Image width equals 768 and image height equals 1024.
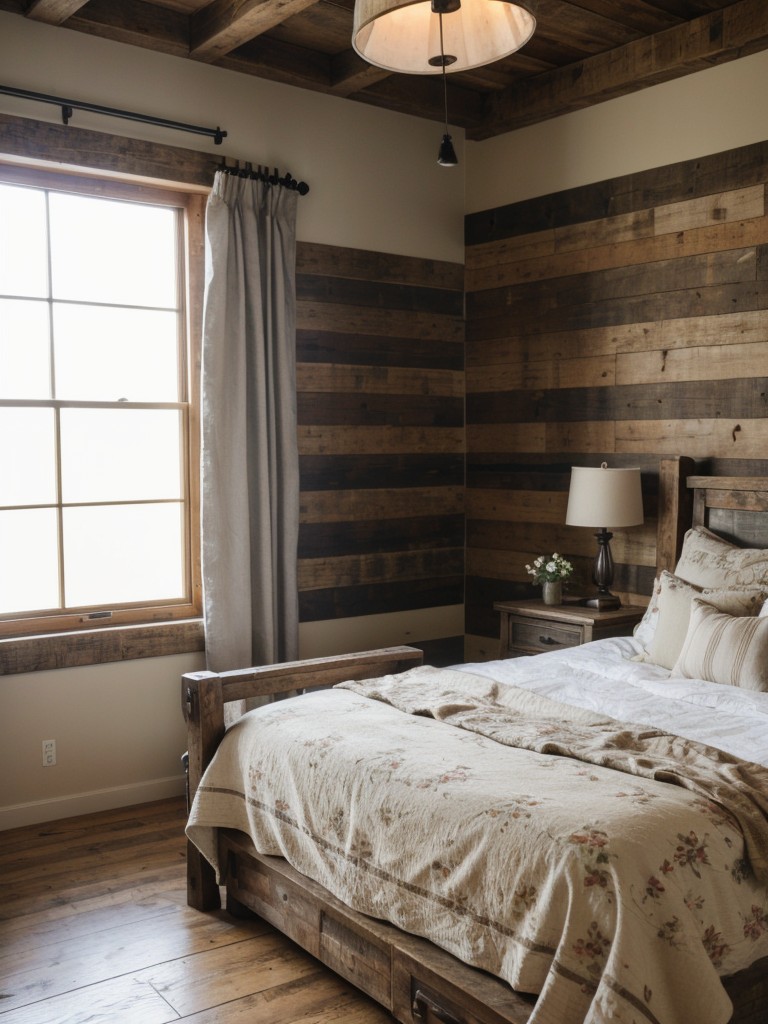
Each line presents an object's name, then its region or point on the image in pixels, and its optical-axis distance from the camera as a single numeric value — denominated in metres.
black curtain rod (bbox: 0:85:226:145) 3.82
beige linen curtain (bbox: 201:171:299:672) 4.24
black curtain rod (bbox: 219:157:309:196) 4.31
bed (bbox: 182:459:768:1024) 1.96
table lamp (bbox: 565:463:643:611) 4.26
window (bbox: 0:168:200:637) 4.00
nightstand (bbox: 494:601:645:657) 4.25
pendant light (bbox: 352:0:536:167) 2.33
